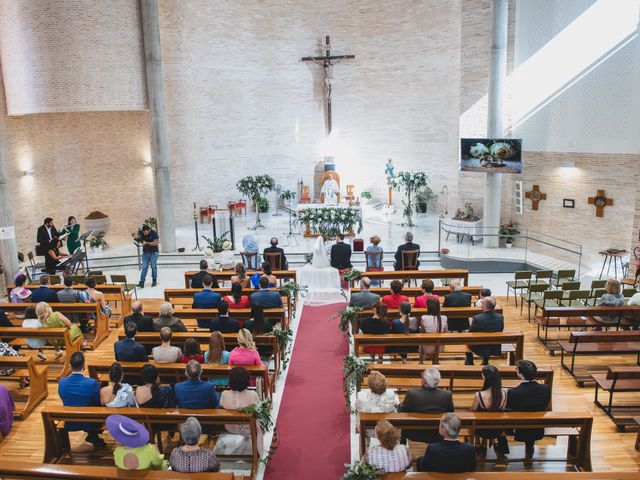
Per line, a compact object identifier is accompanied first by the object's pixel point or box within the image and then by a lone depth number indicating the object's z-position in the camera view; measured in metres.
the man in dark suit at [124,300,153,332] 8.65
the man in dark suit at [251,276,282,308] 9.71
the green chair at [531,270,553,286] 12.41
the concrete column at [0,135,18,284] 14.60
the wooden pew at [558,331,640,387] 8.54
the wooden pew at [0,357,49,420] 8.16
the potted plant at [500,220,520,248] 17.50
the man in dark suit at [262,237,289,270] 13.13
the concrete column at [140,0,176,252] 16.86
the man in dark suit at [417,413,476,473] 5.20
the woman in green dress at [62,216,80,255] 15.40
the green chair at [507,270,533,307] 12.36
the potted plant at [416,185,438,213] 21.06
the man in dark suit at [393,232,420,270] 12.98
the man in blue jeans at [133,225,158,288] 14.45
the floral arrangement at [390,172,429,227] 19.53
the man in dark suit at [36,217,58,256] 13.98
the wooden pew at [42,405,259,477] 6.23
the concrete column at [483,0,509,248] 16.64
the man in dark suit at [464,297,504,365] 8.55
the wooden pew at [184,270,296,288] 12.23
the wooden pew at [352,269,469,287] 12.12
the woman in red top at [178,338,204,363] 7.05
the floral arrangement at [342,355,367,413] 7.24
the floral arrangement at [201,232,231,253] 15.07
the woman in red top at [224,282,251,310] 9.34
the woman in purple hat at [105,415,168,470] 5.35
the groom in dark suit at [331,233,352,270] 13.02
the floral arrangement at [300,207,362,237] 16.44
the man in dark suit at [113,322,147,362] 7.74
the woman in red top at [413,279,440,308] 9.47
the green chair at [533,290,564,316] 10.98
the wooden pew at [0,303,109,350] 10.38
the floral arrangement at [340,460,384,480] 5.25
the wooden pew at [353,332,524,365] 8.27
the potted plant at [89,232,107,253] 18.14
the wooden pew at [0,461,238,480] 5.23
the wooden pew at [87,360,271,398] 7.28
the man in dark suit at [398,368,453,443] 6.19
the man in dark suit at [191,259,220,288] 11.30
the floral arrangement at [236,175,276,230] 20.05
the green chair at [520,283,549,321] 11.25
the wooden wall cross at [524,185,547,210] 17.06
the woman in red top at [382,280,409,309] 9.55
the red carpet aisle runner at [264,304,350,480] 6.66
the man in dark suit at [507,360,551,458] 6.25
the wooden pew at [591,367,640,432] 7.37
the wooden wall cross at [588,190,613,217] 15.23
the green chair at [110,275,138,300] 12.93
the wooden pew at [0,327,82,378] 9.09
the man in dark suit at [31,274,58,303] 10.80
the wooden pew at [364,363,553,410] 7.33
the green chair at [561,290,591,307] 10.95
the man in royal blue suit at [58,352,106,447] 6.66
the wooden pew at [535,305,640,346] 9.63
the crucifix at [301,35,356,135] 21.55
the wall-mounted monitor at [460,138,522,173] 16.17
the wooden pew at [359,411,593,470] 6.05
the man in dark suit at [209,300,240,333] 8.55
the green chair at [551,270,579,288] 12.73
